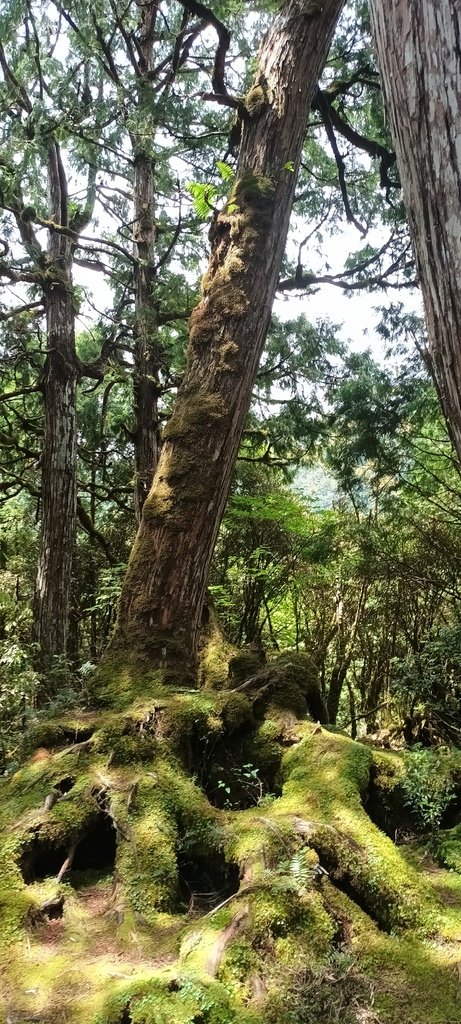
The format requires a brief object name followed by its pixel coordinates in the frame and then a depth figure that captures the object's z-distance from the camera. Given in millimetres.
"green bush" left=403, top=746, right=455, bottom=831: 3326
